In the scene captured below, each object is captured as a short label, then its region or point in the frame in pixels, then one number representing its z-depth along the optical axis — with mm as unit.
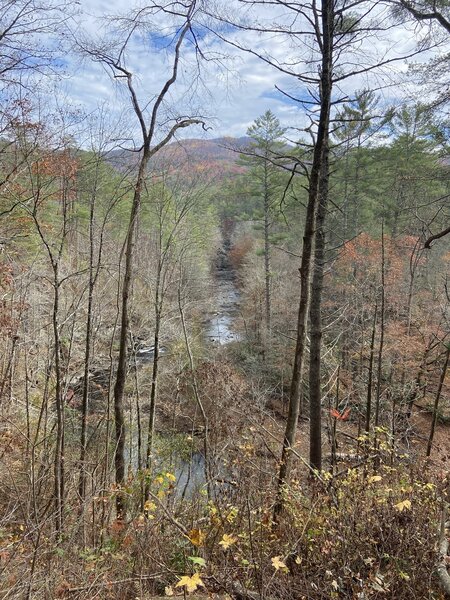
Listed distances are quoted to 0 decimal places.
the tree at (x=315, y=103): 3730
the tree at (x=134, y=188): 5496
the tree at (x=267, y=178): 19156
